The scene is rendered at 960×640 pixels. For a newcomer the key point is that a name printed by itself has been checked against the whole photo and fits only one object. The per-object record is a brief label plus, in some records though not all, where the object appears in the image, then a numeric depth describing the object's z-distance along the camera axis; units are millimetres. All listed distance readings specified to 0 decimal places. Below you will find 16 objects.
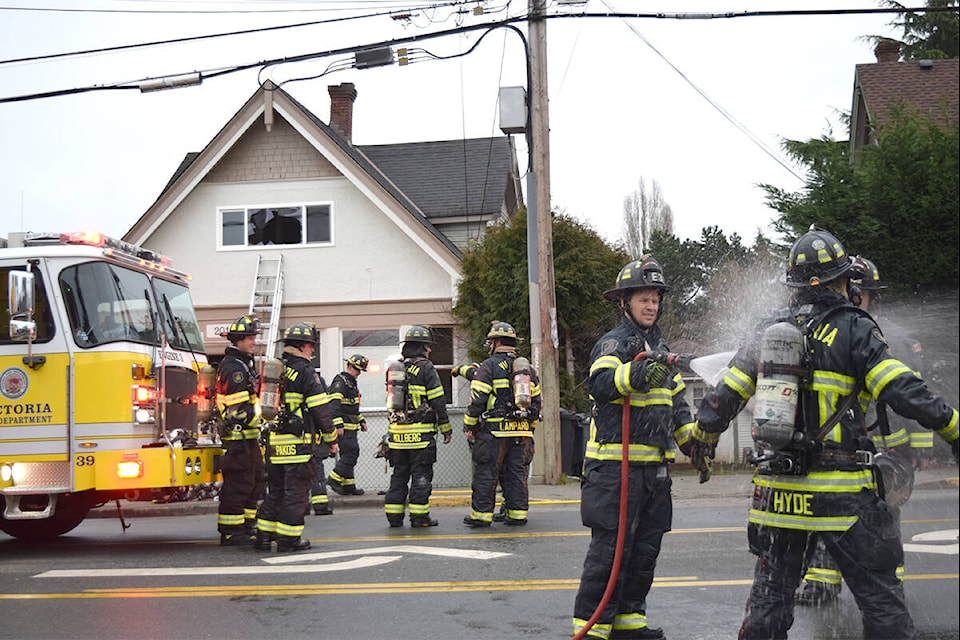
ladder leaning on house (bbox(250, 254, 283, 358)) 21594
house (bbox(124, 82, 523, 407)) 21688
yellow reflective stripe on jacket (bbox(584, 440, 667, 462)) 5840
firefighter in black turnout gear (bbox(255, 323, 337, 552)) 9422
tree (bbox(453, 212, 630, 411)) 18125
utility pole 15008
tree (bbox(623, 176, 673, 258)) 49688
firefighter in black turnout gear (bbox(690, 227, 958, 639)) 4504
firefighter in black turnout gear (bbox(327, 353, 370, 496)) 14441
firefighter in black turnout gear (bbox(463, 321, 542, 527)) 11062
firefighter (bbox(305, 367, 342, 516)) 13086
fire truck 9617
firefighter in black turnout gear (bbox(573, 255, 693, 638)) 5680
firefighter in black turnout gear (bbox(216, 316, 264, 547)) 9984
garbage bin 16125
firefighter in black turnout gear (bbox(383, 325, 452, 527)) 11141
